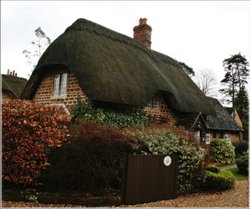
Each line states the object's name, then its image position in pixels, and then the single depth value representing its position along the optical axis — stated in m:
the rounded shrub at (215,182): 11.88
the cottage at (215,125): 20.09
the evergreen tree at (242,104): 44.72
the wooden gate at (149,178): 8.65
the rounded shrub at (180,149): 10.26
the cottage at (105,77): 14.24
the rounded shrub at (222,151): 21.59
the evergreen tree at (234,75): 53.28
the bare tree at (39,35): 35.78
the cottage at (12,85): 32.97
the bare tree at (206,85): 54.13
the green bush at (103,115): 13.98
